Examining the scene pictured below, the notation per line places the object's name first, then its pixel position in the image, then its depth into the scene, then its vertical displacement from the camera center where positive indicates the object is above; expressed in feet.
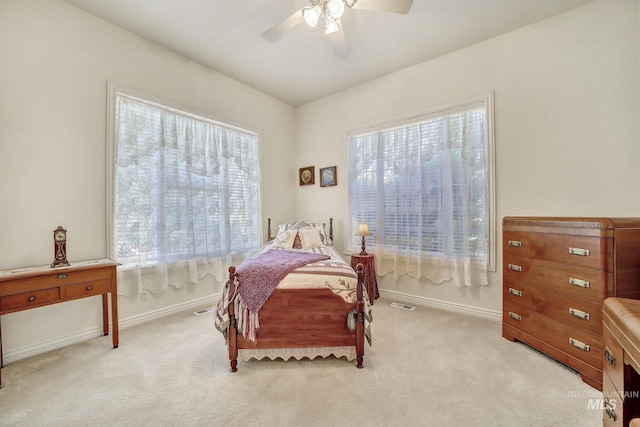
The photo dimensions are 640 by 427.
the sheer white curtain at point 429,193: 9.37 +0.83
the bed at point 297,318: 6.33 -2.56
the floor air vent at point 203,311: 9.85 -3.73
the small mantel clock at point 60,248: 6.63 -0.79
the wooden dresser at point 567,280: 5.39 -1.61
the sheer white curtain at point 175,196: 8.54 +0.76
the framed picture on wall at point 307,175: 14.07 +2.20
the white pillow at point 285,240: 10.79 -1.07
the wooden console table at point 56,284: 5.73 -1.65
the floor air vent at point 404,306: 10.28 -3.78
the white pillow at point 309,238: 10.82 -0.99
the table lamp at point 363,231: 10.91 -0.72
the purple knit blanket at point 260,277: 6.36 -1.60
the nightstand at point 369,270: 10.55 -2.33
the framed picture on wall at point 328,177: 13.21 +1.99
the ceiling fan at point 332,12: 5.80 +4.91
